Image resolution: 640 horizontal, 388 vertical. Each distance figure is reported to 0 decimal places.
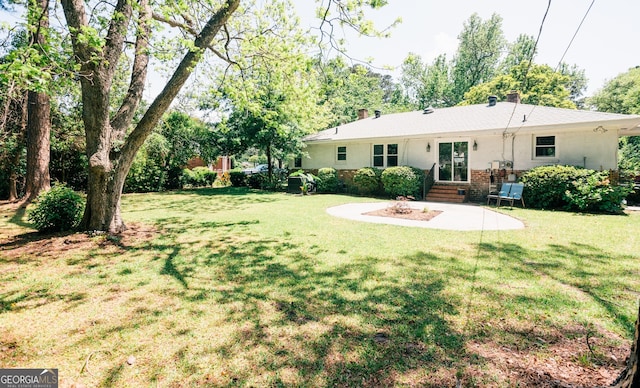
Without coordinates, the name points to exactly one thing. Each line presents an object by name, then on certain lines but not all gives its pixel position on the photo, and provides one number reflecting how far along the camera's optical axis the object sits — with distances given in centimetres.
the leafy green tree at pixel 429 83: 3991
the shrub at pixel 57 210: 672
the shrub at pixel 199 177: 2075
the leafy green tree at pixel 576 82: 3800
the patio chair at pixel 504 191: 1147
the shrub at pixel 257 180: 1992
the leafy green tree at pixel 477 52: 3703
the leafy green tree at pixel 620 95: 2952
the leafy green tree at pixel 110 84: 602
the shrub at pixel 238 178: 2197
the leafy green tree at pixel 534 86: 2748
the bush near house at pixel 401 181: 1412
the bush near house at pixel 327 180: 1738
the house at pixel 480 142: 1144
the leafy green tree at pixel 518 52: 3498
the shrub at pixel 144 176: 1681
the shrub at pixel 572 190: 964
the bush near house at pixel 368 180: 1555
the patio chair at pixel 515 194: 1119
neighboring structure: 3712
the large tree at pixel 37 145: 1093
